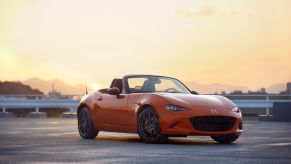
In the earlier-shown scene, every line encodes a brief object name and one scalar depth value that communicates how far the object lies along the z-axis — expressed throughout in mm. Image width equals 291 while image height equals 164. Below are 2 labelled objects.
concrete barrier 28953
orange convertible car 13617
